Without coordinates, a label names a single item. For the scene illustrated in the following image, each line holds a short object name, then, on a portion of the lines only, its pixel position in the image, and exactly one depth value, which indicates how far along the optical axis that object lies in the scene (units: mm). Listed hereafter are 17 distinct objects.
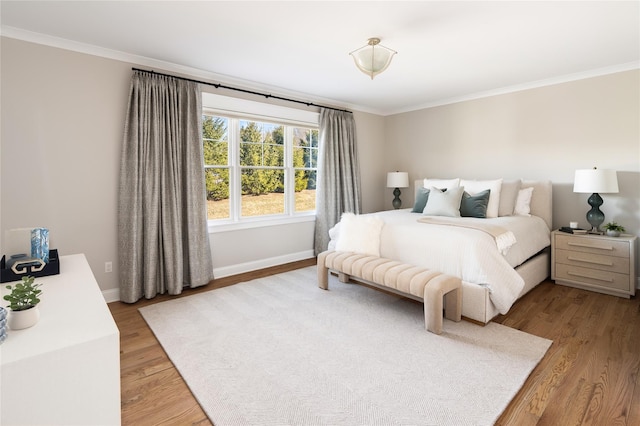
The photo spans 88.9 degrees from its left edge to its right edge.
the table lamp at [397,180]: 5297
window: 3947
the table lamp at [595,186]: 3277
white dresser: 934
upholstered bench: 2463
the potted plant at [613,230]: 3361
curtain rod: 3319
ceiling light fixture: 2746
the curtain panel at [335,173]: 4848
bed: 2645
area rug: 1697
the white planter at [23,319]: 1084
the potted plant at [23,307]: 1088
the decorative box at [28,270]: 1586
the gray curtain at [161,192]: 3170
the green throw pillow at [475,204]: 3719
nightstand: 3211
